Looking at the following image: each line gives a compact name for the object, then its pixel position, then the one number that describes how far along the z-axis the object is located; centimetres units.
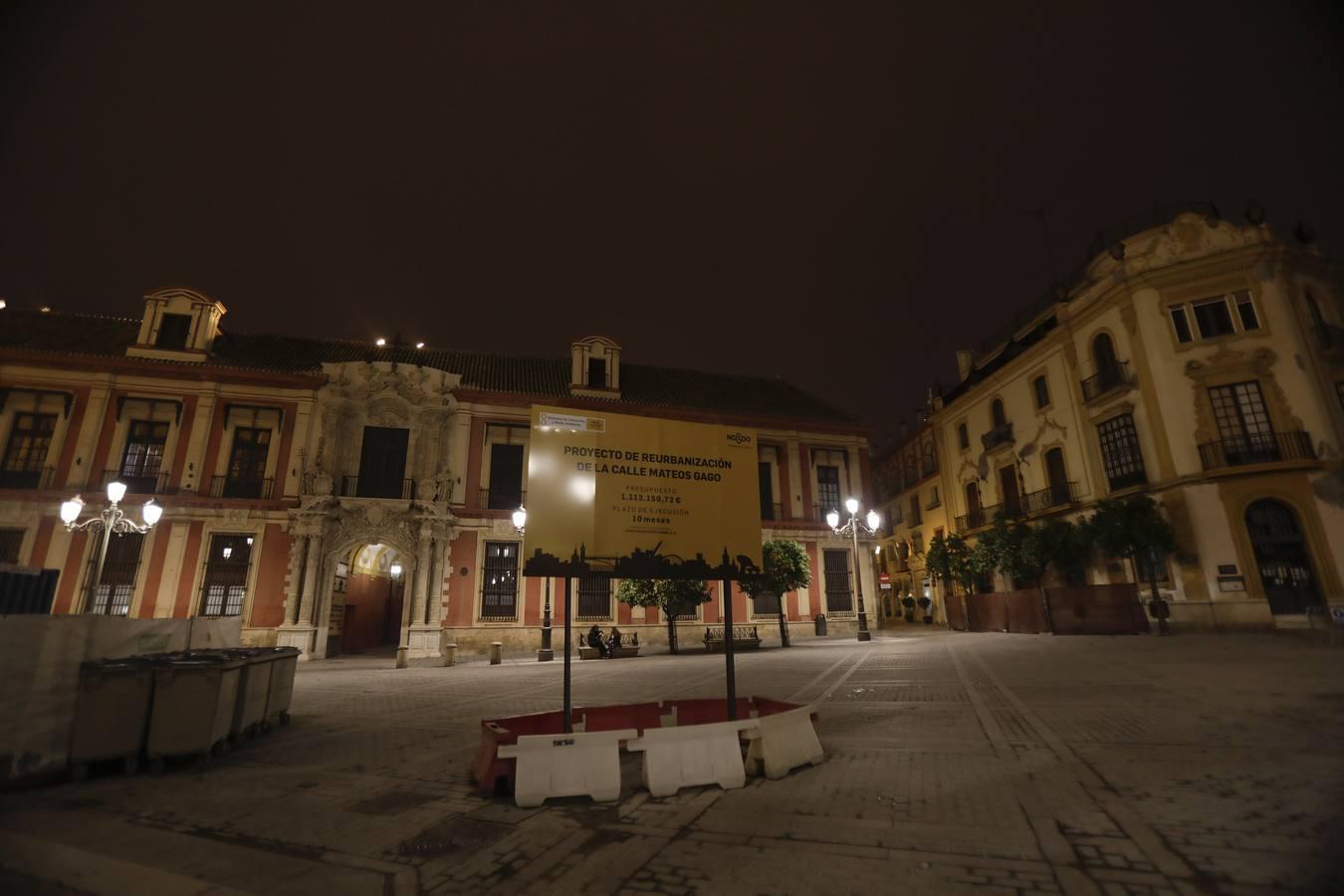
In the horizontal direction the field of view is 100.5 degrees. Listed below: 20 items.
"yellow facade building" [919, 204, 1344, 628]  1838
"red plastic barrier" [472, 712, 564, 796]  484
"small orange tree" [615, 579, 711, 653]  1914
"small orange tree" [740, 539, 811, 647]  2056
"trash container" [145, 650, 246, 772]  582
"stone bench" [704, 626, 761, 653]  1989
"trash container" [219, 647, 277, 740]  685
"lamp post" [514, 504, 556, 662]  1848
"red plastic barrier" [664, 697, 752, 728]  640
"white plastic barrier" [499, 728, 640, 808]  461
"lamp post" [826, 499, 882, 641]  2039
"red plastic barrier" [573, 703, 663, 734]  617
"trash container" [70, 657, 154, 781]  562
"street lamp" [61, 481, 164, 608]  1255
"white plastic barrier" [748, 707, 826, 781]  514
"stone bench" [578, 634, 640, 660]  1931
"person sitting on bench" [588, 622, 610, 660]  1956
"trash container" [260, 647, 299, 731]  789
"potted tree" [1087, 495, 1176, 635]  1956
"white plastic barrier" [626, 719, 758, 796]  479
